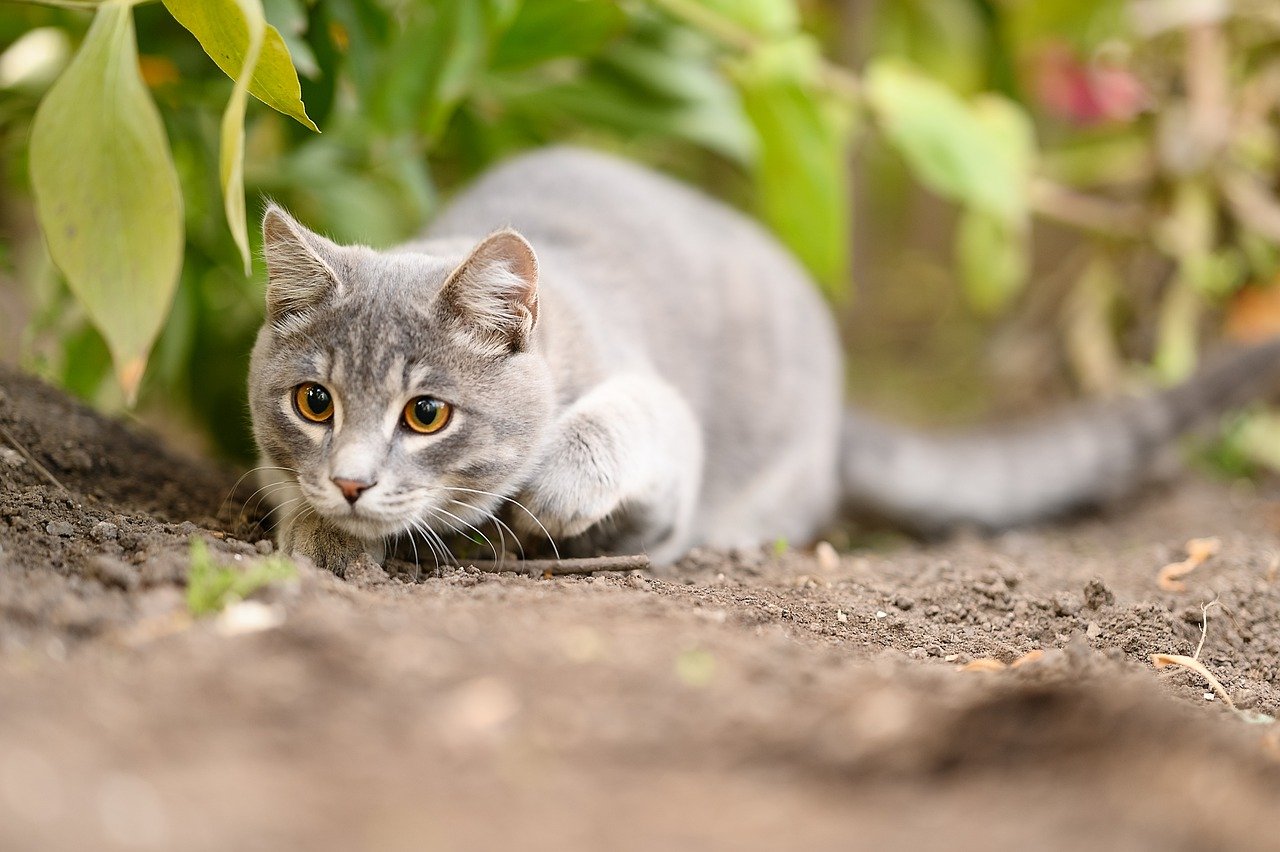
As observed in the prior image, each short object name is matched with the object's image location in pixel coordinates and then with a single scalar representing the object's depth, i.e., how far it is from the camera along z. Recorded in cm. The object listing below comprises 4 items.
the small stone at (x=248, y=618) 141
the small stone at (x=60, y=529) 196
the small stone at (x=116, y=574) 162
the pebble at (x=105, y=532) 196
